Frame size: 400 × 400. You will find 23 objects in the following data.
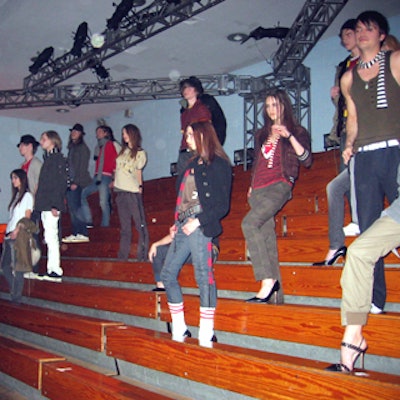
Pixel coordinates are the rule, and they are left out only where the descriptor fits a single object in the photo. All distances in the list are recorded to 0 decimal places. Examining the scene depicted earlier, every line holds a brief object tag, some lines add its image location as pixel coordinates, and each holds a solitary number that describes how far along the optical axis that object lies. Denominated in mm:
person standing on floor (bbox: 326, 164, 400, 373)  2072
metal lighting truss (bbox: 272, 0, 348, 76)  7049
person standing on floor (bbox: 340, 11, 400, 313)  2461
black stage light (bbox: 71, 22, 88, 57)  8000
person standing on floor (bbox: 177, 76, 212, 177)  4301
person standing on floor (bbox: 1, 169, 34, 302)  5125
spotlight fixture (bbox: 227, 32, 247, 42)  8680
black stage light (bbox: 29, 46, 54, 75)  8883
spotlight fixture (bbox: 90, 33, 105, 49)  8156
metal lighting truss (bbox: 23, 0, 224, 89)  7066
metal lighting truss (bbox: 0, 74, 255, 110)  9648
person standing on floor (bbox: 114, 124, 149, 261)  5113
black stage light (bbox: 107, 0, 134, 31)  7164
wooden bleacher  2369
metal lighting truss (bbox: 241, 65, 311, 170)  8805
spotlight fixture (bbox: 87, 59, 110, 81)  8469
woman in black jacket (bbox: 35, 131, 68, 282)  5121
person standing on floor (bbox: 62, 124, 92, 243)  6172
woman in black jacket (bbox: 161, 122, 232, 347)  3027
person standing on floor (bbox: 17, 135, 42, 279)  5617
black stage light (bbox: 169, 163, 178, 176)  11105
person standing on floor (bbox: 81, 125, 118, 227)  6352
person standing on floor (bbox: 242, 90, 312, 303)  3148
